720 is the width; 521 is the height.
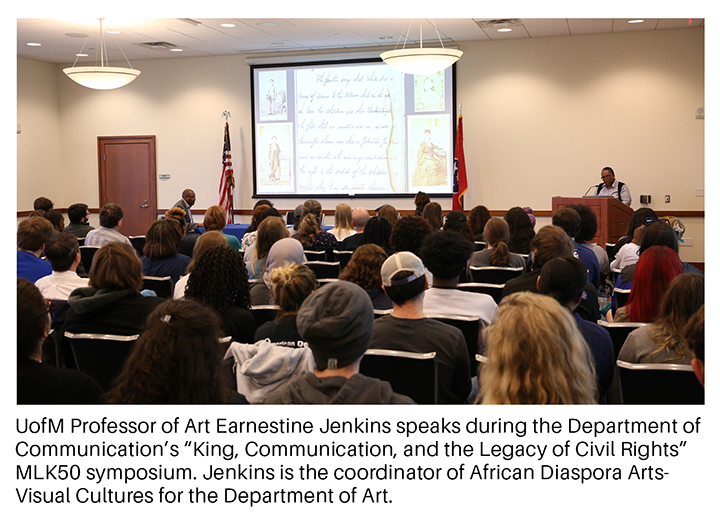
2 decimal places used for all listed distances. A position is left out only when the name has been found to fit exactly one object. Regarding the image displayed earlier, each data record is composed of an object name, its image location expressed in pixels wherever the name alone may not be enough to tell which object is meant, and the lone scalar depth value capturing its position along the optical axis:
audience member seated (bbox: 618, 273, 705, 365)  2.51
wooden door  12.82
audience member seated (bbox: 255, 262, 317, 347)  2.75
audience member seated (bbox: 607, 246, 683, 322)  3.30
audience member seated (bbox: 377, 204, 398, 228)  7.10
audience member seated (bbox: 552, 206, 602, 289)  4.83
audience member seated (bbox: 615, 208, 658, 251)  5.95
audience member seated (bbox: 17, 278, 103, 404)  1.96
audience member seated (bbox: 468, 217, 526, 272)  4.95
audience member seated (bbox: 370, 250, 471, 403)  2.70
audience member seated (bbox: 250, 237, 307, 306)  4.39
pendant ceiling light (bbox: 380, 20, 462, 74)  8.02
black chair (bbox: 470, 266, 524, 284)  4.79
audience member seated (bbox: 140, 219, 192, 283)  5.05
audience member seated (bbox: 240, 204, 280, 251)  6.49
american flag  12.02
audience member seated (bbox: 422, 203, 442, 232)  7.06
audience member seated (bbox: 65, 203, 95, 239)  7.55
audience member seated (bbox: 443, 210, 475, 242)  6.08
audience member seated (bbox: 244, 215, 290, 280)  5.03
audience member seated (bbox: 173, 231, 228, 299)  4.39
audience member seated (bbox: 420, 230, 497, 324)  3.39
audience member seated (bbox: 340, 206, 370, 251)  6.24
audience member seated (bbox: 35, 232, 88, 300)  4.02
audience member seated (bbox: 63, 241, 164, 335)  3.15
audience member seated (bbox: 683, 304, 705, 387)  1.91
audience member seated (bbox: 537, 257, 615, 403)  2.74
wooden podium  9.02
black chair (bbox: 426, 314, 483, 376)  3.16
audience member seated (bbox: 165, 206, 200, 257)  6.28
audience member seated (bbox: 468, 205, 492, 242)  7.02
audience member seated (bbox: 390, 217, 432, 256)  4.99
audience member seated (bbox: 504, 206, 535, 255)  5.68
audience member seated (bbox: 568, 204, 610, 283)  5.33
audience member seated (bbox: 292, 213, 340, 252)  6.27
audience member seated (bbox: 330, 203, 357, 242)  7.42
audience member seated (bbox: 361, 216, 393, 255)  5.64
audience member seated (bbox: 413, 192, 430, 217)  9.33
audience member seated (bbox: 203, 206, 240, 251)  6.35
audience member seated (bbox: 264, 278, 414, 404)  1.76
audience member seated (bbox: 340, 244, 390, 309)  3.61
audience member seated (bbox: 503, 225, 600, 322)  3.75
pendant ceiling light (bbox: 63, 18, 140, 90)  8.79
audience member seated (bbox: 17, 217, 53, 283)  4.68
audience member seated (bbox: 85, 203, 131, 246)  6.74
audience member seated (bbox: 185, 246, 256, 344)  3.08
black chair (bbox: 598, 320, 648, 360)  2.98
